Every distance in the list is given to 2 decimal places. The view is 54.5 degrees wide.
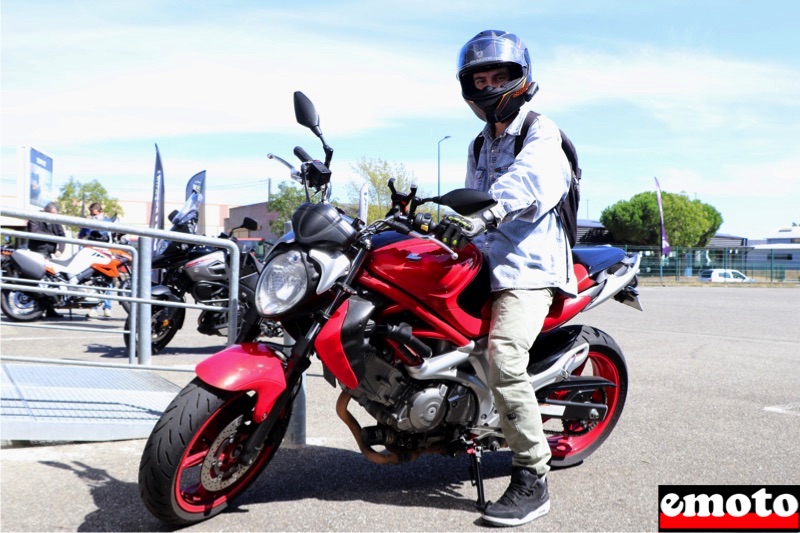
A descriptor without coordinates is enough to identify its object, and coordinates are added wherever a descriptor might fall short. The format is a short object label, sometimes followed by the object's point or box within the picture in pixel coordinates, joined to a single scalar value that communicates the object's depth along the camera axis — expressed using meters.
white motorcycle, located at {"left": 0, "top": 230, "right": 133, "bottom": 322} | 10.95
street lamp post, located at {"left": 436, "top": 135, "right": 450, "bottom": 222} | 48.07
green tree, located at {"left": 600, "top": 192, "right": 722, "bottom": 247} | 70.62
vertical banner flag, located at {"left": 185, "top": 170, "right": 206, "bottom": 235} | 9.43
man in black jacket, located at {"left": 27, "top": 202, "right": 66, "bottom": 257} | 11.83
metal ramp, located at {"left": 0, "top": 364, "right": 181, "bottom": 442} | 4.38
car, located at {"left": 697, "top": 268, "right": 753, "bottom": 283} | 40.09
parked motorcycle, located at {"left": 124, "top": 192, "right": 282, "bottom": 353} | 8.14
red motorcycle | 3.12
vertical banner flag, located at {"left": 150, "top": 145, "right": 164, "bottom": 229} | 11.14
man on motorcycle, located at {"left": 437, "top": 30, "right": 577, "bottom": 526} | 3.45
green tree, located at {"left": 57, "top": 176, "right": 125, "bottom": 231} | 60.47
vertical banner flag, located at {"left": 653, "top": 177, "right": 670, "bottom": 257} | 39.28
